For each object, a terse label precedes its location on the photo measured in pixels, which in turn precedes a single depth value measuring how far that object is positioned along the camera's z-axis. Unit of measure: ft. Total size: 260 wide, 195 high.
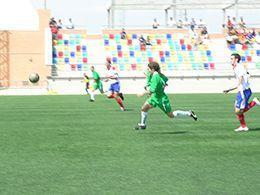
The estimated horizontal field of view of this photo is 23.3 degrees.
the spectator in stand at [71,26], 178.02
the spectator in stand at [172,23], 185.02
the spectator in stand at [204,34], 176.65
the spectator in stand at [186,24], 184.16
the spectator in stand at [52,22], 174.81
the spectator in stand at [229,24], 181.39
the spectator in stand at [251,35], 182.39
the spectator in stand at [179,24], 184.24
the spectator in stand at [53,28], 173.30
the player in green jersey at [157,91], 46.62
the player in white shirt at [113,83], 76.19
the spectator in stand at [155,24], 182.26
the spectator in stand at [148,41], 176.35
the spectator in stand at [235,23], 183.73
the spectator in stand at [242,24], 184.03
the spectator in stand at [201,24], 184.82
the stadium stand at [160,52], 167.53
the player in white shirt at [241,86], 46.44
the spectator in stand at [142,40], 175.73
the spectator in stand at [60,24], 177.99
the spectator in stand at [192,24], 181.37
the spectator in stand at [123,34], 177.01
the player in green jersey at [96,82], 106.63
